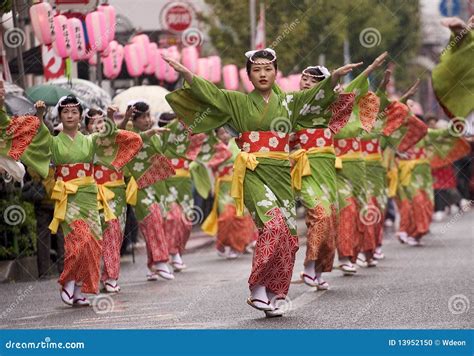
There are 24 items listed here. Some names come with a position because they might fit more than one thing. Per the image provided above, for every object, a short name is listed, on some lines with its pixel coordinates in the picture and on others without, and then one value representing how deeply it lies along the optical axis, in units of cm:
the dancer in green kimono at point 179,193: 1658
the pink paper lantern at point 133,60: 2417
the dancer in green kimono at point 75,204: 1239
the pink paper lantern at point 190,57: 2789
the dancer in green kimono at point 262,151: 1061
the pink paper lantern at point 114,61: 2345
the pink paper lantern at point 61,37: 1881
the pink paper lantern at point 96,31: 1966
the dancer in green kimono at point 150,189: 1505
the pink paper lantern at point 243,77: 3090
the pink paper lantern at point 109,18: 1995
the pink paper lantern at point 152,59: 2489
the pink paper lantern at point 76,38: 1906
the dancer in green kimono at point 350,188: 1447
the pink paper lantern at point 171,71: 2630
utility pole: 3200
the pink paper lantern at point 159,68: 2535
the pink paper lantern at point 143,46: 2436
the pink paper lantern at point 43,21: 1836
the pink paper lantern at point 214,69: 2869
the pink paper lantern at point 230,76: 3033
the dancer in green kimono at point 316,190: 1266
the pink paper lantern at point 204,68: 2833
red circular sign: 2741
